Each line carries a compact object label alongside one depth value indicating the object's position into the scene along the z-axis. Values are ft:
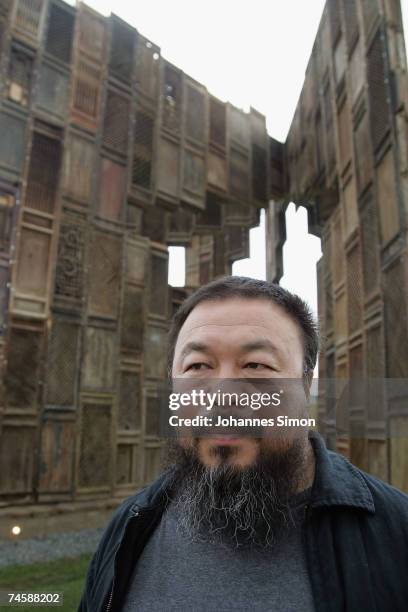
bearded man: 4.33
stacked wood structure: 22.31
